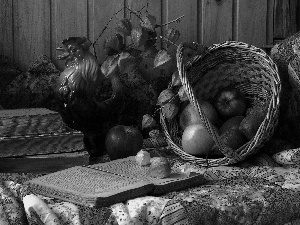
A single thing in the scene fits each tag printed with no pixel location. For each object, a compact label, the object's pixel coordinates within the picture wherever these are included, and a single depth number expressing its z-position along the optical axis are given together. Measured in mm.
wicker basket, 1604
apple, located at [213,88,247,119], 1836
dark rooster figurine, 1627
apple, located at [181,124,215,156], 1678
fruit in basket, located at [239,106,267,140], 1670
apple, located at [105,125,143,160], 1658
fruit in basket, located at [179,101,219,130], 1778
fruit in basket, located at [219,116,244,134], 1738
